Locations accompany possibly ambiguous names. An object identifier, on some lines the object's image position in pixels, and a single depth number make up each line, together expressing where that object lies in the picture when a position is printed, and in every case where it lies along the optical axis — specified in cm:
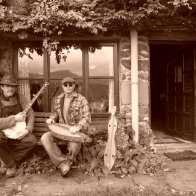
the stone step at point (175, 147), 574
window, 545
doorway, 610
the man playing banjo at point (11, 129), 438
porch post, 514
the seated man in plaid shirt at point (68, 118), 428
